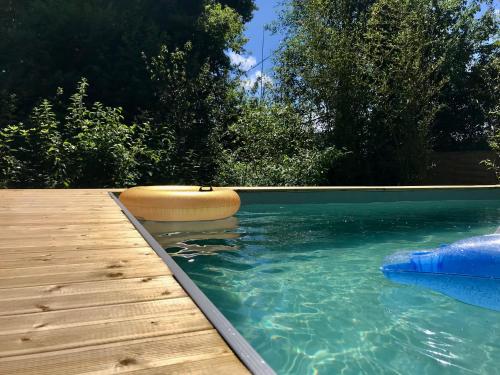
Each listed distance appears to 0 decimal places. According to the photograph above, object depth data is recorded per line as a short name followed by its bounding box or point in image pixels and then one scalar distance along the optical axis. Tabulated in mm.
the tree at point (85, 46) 10328
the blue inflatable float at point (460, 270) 3066
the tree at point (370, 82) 10172
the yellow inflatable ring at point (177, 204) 4867
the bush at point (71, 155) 7035
